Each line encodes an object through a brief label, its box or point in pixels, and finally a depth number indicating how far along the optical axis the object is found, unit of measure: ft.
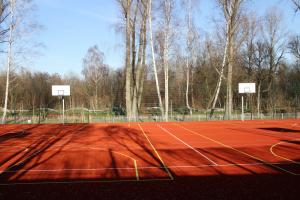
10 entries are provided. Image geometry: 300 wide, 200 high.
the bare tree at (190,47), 94.32
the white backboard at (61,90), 79.32
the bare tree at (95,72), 132.98
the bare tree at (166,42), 78.12
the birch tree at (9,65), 75.93
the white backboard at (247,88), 82.58
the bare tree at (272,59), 118.83
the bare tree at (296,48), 144.25
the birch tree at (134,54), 81.51
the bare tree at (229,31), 79.46
